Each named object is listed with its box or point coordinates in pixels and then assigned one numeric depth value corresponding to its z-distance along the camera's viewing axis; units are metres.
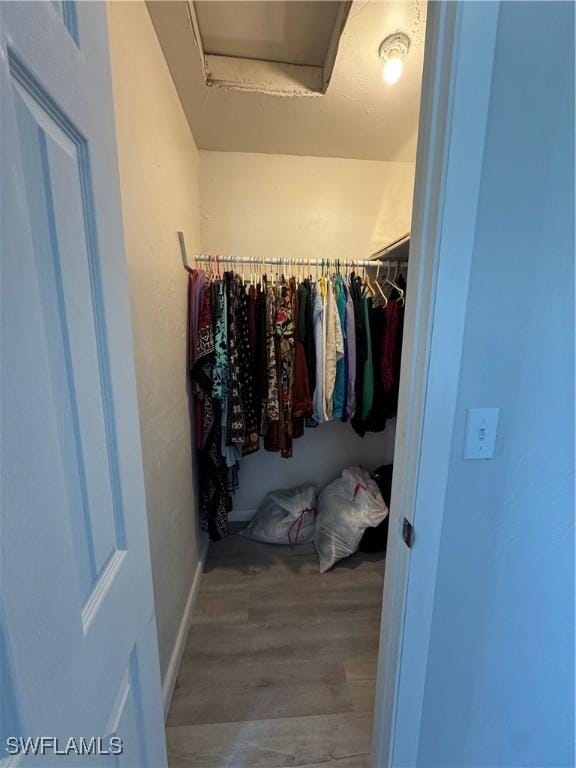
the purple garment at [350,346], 1.74
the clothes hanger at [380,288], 1.87
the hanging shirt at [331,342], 1.72
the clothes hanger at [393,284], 1.80
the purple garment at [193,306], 1.62
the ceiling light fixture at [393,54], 1.15
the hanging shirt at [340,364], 1.74
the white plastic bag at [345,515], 1.91
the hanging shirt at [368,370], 1.76
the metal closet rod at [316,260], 1.77
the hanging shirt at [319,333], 1.72
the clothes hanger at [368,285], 1.88
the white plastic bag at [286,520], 2.09
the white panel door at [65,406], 0.35
